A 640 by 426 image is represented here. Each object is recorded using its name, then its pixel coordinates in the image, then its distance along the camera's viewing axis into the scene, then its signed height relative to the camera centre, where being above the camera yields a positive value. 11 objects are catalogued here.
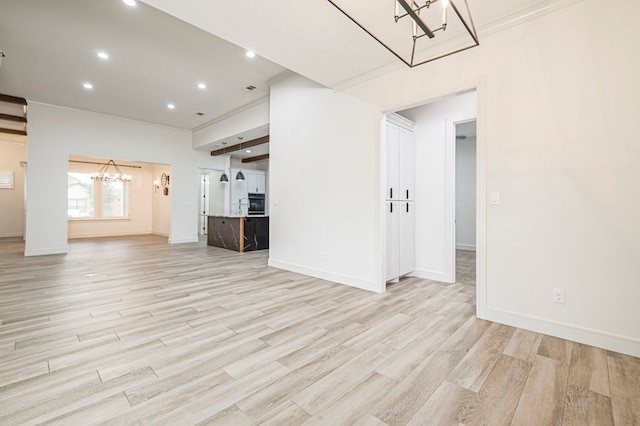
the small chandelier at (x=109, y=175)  9.98 +1.44
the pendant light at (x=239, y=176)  9.70 +1.32
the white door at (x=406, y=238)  4.20 -0.36
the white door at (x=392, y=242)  3.91 -0.40
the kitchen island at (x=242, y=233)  6.99 -0.47
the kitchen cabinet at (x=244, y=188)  10.45 +1.03
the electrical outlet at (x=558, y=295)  2.42 -0.70
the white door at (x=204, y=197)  9.86 +0.61
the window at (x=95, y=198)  9.81 +0.61
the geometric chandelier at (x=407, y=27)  2.50 +1.84
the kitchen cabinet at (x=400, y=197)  3.95 +0.25
